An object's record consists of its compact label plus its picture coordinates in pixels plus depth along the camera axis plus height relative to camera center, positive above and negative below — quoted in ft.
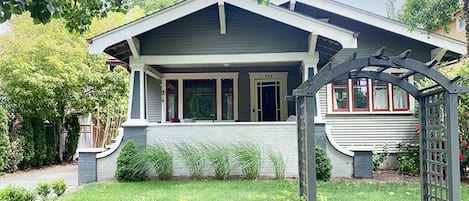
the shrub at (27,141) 39.73 -2.56
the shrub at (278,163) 30.04 -3.79
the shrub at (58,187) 22.20 -4.04
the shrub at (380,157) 34.86 -3.89
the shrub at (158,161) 29.48 -3.48
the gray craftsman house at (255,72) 30.35 +3.99
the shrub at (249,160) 29.43 -3.45
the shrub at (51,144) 45.62 -3.37
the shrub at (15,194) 17.19 -3.47
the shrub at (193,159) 29.89 -3.35
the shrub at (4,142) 35.09 -2.38
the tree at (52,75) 39.68 +4.29
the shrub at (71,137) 50.52 -2.84
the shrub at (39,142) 42.45 -2.83
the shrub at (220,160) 29.58 -3.42
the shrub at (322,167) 28.63 -3.85
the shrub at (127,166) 29.01 -3.73
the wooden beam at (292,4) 35.42 +9.85
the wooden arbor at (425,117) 15.16 -0.15
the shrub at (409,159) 32.53 -3.89
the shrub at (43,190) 20.27 -3.80
